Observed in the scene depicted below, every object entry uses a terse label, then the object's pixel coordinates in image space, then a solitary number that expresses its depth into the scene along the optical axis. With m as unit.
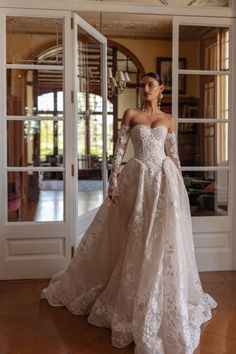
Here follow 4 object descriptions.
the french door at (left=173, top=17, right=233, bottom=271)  4.12
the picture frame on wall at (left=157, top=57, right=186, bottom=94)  7.05
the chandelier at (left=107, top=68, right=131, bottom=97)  7.31
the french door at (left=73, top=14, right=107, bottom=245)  4.08
